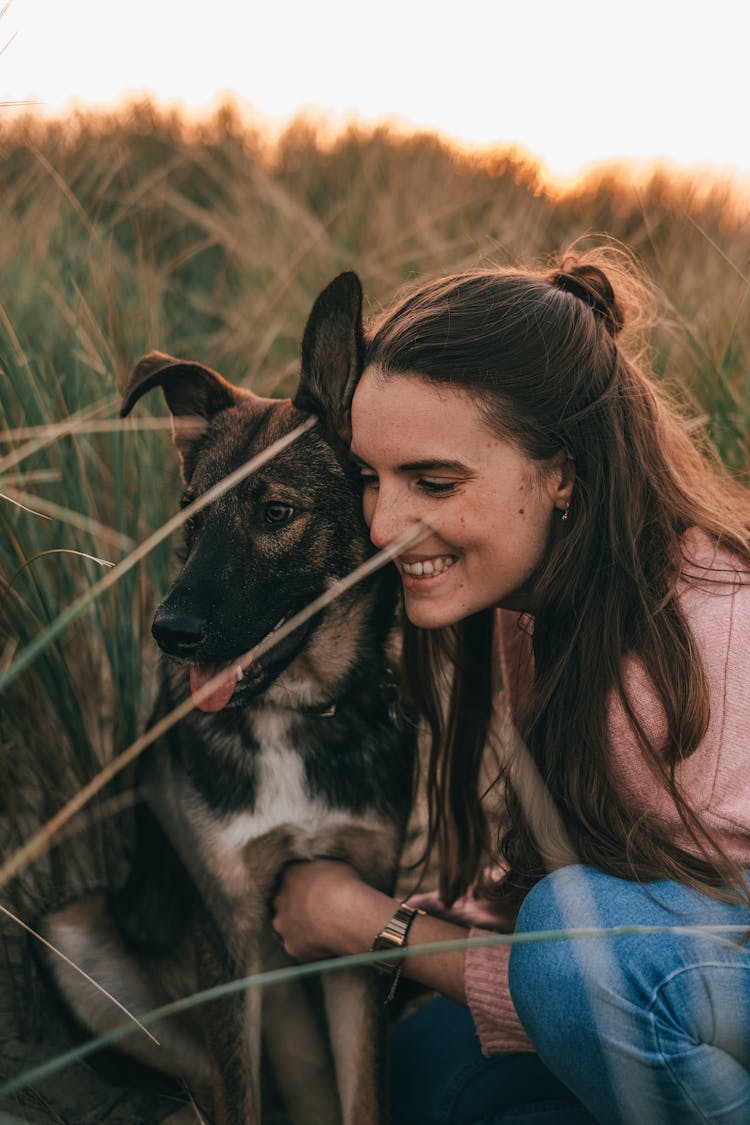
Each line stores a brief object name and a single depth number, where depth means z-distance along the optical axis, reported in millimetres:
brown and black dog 937
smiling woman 801
